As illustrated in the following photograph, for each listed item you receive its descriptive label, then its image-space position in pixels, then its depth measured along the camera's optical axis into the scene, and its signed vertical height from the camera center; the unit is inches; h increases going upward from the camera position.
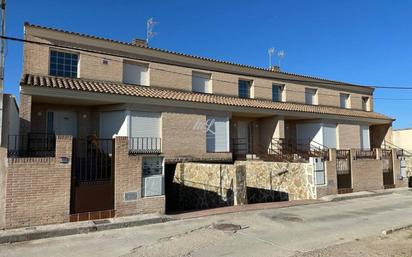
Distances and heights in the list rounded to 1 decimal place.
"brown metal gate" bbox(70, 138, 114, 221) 391.9 -35.1
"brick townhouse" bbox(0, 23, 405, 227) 384.5 +62.5
